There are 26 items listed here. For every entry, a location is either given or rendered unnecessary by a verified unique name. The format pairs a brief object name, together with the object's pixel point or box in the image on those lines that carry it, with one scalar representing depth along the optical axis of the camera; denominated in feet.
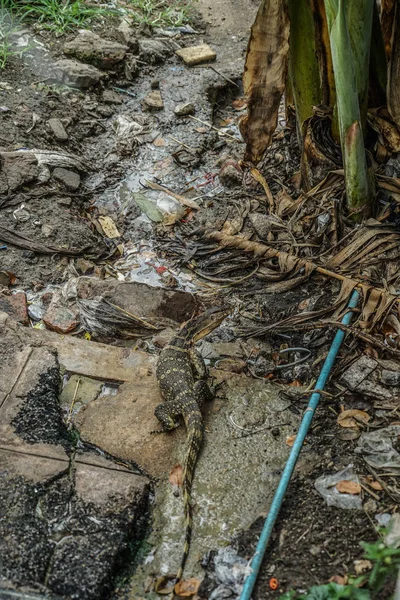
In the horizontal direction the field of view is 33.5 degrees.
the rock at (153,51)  26.27
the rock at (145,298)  16.56
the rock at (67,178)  20.67
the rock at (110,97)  24.62
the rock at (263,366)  14.75
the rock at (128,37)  26.11
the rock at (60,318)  16.11
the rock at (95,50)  25.05
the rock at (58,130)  22.08
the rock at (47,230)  18.85
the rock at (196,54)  26.25
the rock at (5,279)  17.60
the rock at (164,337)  15.80
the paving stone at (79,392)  13.69
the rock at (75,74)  24.27
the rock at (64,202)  20.08
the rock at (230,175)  21.09
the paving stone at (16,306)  16.11
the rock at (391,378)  13.20
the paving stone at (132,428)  12.53
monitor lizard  12.13
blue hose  10.00
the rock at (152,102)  24.43
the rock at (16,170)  19.70
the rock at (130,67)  25.50
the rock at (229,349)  15.51
